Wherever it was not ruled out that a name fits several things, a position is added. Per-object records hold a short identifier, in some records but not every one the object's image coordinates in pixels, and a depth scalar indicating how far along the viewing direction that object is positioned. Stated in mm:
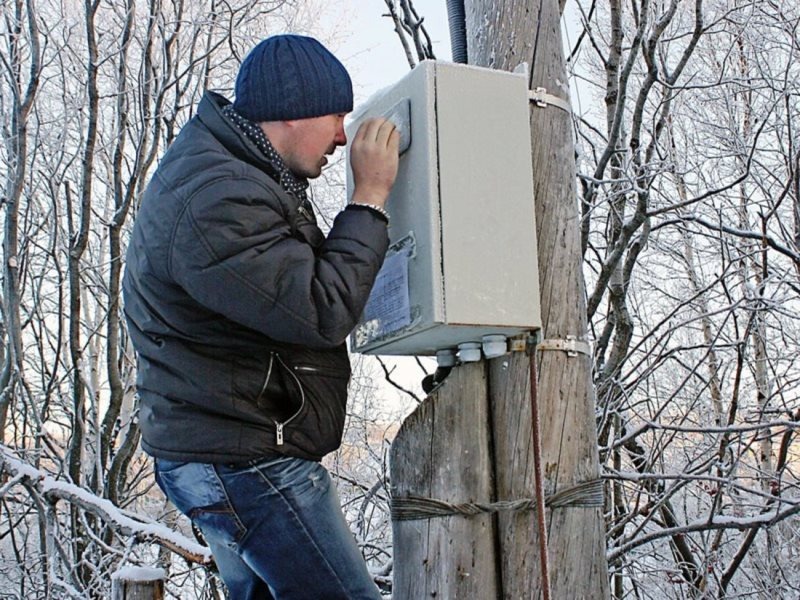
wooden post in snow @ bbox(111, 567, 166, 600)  2365
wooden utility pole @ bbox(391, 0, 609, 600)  1905
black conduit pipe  2389
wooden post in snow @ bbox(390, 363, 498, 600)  1913
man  1552
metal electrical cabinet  1802
